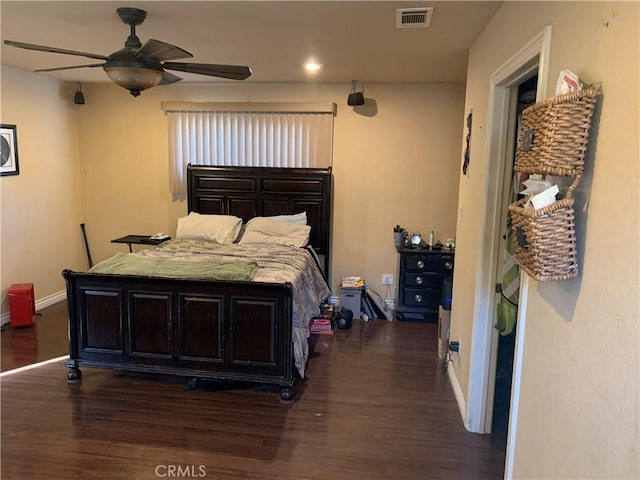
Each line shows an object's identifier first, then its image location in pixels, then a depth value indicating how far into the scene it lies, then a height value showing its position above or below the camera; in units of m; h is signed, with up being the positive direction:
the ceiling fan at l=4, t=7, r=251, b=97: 2.47 +0.61
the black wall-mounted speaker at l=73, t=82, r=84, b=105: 5.06 +0.76
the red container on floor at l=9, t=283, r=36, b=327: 4.36 -1.26
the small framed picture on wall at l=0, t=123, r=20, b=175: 4.32 +0.16
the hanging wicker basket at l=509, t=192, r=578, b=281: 1.36 -0.16
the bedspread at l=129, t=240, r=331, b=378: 3.32 -0.71
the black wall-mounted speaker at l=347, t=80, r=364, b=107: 4.68 +0.76
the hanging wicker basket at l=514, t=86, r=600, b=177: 1.30 +0.14
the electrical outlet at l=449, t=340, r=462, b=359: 3.28 -1.18
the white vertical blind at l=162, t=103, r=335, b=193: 5.01 +0.41
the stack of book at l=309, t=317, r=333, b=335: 4.51 -1.42
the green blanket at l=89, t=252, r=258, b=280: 3.26 -0.68
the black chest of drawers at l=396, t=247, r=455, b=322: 4.76 -1.02
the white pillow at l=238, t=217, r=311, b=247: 4.60 -0.57
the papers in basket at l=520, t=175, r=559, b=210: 1.37 -0.04
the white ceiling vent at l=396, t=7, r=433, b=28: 2.54 +0.89
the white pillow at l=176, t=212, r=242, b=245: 4.67 -0.54
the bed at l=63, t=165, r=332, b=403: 3.15 -1.04
